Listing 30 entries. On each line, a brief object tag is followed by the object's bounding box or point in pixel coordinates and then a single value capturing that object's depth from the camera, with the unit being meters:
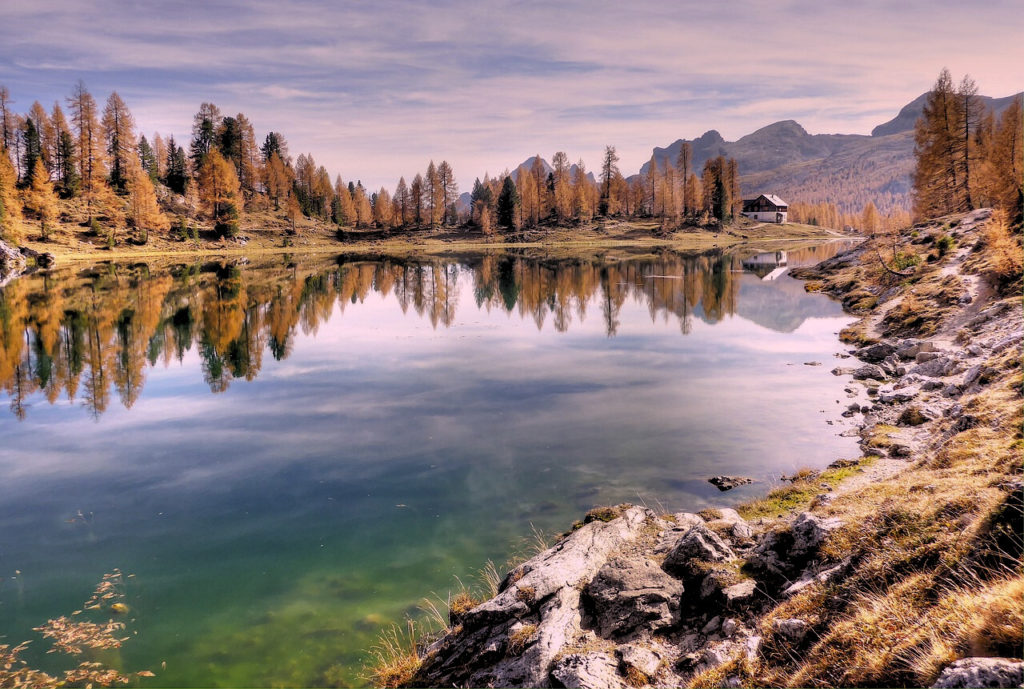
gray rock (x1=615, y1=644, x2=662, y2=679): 8.26
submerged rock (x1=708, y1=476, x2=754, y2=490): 16.16
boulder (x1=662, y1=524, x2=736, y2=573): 10.38
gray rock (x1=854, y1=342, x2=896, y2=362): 29.34
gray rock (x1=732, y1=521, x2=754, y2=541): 11.65
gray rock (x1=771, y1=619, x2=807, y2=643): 7.72
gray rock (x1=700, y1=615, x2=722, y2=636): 8.94
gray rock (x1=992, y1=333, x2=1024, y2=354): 19.89
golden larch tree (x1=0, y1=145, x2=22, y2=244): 84.50
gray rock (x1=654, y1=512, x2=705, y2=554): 11.69
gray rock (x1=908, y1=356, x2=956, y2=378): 22.27
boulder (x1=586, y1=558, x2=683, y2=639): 9.27
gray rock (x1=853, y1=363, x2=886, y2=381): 25.79
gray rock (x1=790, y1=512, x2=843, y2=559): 9.81
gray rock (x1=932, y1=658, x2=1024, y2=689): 5.07
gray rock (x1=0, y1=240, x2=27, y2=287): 74.19
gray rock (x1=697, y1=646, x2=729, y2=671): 7.93
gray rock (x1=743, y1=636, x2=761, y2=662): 7.75
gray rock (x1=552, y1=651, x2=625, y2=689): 7.88
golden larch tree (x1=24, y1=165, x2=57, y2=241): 98.38
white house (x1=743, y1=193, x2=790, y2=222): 191.50
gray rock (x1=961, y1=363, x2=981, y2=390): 19.28
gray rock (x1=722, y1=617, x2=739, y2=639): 8.61
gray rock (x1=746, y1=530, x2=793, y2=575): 9.88
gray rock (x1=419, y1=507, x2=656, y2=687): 8.73
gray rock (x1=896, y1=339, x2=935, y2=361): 26.53
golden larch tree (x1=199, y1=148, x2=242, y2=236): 128.50
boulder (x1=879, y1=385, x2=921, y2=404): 21.28
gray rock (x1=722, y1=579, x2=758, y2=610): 9.15
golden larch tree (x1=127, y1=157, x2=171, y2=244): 112.69
